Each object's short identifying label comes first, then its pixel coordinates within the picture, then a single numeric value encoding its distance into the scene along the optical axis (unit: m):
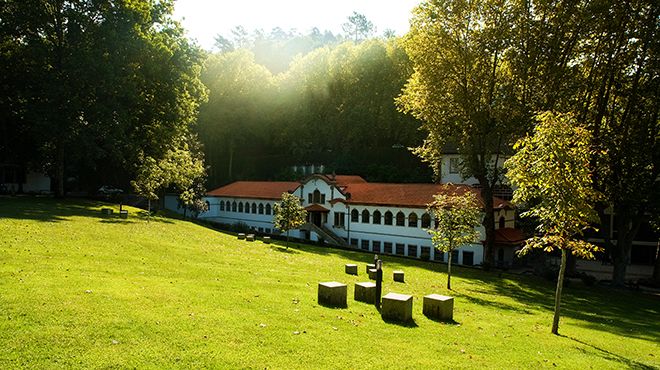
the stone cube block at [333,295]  15.11
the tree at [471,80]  31.72
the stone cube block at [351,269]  24.73
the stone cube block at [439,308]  15.43
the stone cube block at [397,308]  14.16
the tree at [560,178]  14.77
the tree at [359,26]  118.31
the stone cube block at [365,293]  16.42
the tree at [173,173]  36.62
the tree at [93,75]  38.09
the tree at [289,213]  36.19
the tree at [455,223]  24.17
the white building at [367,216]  42.56
